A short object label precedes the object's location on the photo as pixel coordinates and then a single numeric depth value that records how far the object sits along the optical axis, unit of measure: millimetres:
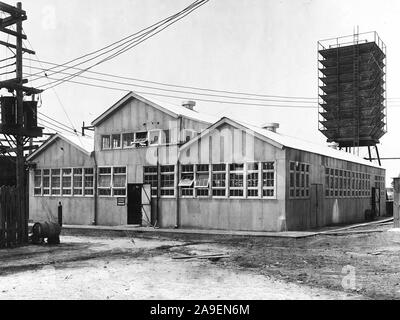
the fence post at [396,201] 22684
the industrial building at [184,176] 21625
